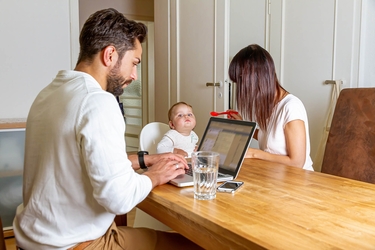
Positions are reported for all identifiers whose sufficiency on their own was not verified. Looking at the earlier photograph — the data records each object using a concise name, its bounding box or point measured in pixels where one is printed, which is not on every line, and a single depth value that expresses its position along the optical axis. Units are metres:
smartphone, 1.21
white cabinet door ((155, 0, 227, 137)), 3.70
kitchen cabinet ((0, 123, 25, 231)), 2.73
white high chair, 1.95
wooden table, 0.83
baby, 2.18
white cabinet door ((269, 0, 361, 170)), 2.73
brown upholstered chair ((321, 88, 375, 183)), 1.97
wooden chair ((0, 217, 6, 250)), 1.09
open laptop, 1.38
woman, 1.81
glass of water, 1.14
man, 1.01
